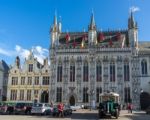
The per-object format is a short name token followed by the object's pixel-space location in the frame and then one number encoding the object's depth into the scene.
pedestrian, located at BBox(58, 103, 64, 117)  16.86
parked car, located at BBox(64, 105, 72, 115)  19.54
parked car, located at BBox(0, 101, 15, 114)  20.48
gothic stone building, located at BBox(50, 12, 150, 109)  32.68
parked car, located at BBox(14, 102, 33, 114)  20.33
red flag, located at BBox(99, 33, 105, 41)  35.03
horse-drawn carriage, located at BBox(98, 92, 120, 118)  15.72
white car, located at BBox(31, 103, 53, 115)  18.74
